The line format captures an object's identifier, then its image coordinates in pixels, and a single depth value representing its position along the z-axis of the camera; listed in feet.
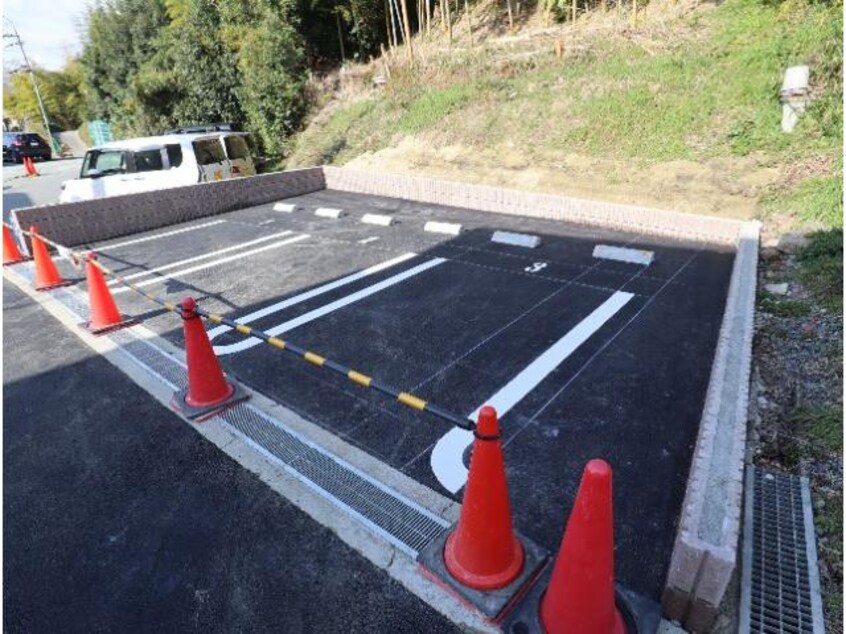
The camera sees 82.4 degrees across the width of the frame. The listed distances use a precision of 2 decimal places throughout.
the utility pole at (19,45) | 112.26
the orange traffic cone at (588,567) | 5.81
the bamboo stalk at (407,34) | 53.52
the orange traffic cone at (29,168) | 69.77
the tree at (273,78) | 55.42
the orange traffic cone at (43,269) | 20.72
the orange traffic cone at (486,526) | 6.89
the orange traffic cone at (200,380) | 11.64
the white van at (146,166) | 31.37
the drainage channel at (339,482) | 8.61
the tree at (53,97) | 156.76
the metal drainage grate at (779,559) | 7.00
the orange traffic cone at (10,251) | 24.75
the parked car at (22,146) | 83.10
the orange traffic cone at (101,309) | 16.49
